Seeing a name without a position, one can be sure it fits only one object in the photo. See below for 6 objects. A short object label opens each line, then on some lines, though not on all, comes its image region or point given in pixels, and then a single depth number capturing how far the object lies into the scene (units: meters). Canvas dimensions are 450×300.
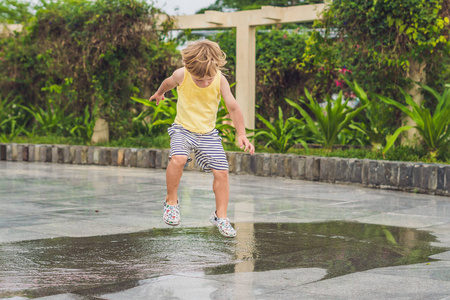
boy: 4.66
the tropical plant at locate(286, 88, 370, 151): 10.48
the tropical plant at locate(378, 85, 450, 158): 9.09
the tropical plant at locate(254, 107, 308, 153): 11.04
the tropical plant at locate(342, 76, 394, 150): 10.55
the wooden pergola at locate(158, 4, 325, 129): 12.08
